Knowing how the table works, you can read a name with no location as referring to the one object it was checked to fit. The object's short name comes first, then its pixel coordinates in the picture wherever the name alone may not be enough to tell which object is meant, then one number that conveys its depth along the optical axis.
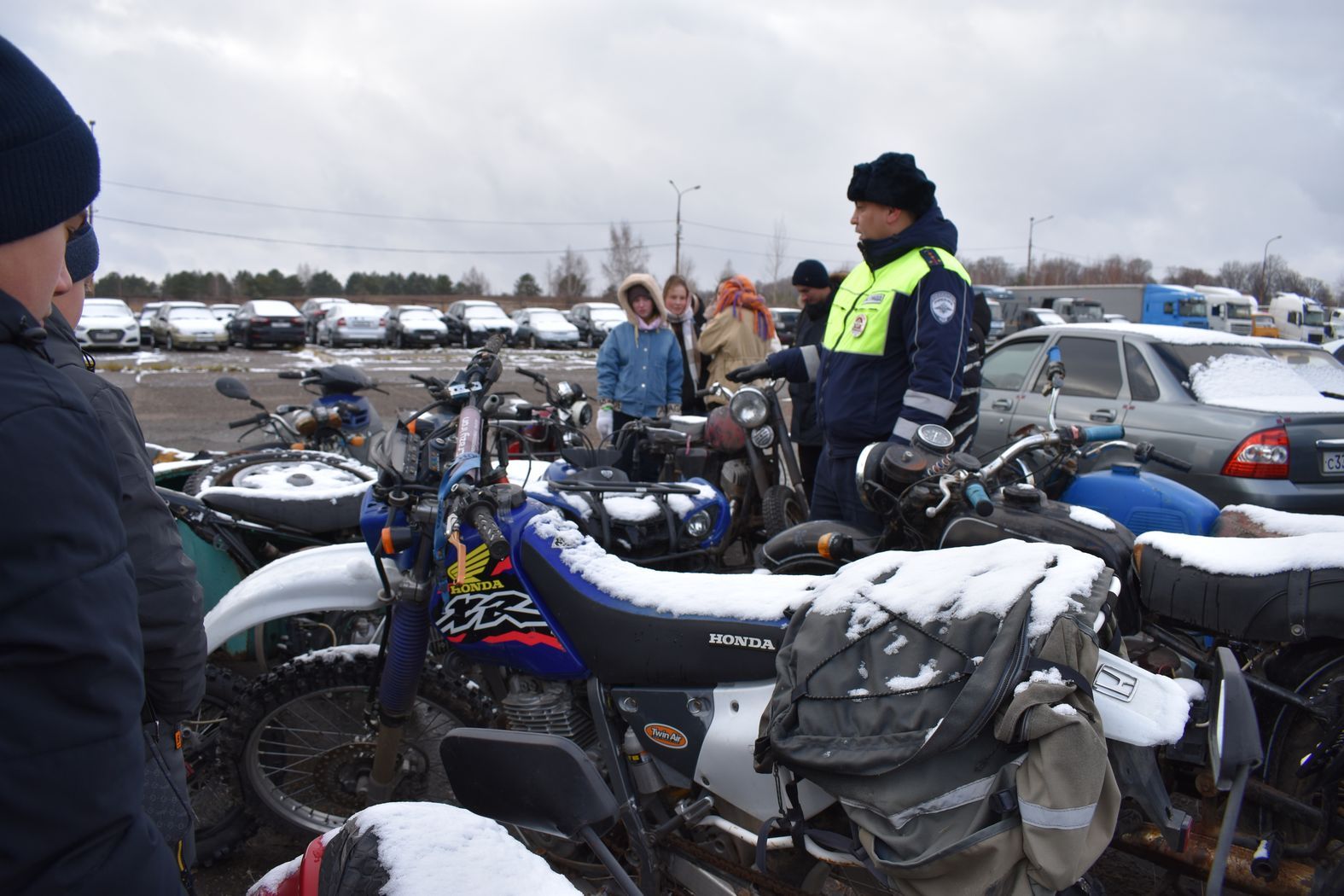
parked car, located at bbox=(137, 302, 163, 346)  25.17
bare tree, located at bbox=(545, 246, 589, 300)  57.78
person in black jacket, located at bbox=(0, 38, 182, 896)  0.83
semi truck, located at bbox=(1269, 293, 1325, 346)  30.47
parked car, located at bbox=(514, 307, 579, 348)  26.58
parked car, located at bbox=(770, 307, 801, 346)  25.21
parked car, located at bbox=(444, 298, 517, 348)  26.39
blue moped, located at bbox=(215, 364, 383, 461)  5.32
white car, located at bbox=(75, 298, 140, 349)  20.87
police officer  3.33
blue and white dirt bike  2.00
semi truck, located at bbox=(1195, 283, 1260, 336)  29.00
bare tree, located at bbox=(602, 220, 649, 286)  57.50
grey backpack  1.43
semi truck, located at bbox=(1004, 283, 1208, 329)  30.49
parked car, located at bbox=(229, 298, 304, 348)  23.97
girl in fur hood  6.07
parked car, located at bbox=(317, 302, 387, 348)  24.75
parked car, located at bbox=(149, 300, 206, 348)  24.02
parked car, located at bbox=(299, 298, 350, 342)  28.17
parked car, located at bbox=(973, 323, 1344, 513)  4.73
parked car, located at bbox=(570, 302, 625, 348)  27.68
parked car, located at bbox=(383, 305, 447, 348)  25.33
